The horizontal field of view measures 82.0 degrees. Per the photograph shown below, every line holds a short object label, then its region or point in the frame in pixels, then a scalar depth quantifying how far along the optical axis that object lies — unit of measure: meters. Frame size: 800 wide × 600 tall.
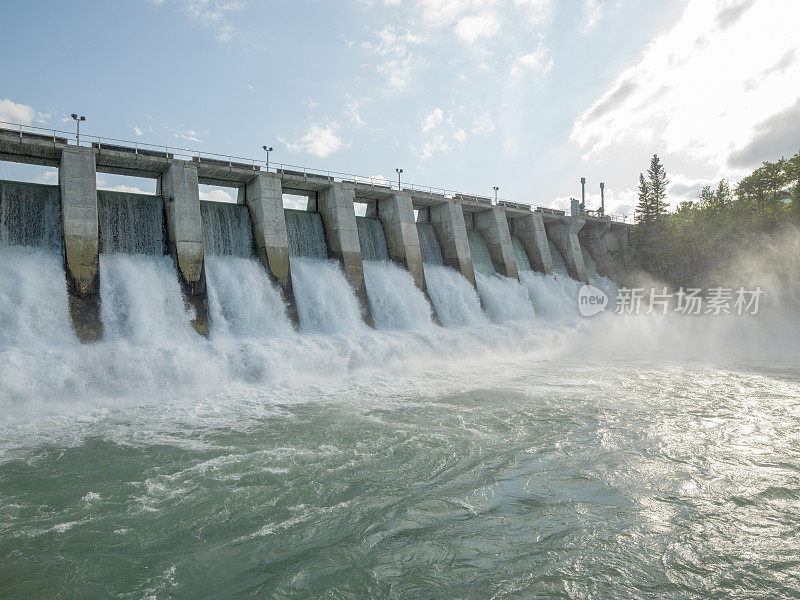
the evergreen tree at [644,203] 47.38
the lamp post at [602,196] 53.18
